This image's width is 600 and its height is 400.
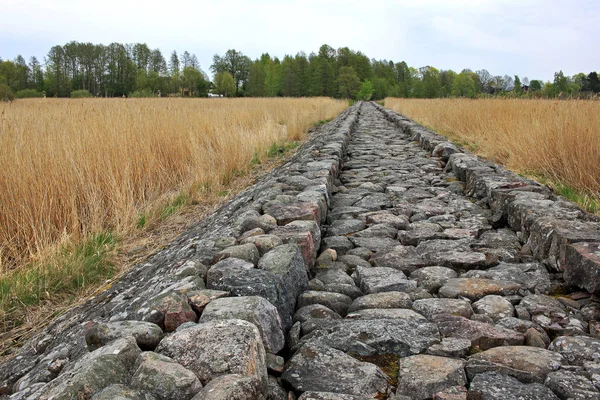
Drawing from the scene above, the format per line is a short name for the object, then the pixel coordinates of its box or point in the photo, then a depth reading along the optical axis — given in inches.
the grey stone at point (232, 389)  49.4
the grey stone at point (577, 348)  67.6
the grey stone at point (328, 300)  89.4
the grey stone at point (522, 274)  96.3
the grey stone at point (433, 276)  98.3
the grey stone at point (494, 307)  83.8
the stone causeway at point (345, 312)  58.2
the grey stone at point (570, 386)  57.5
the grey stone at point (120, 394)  48.6
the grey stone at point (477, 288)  92.3
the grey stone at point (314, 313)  83.8
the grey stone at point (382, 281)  97.1
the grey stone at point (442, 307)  84.0
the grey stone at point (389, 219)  142.2
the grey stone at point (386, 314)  81.5
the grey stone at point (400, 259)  110.2
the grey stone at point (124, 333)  63.2
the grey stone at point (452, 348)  70.2
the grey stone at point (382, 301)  88.1
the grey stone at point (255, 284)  78.5
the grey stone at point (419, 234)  128.6
